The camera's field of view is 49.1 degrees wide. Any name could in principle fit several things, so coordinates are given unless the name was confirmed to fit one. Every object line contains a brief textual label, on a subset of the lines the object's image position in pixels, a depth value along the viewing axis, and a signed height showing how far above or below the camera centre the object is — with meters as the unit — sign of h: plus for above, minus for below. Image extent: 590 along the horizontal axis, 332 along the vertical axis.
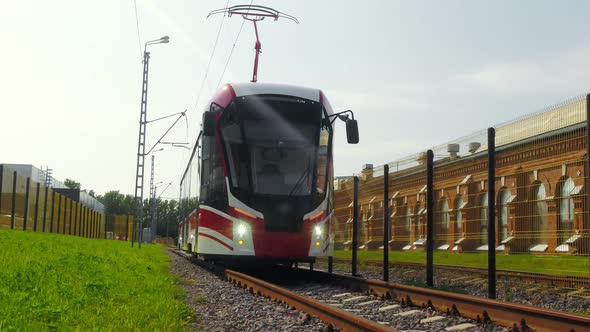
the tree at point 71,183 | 195.00 +13.78
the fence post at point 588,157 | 8.67 +1.12
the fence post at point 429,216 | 11.25 +0.40
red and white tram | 12.25 +1.18
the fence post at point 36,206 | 29.91 +1.02
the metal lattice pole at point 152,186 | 67.40 +4.86
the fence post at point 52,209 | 34.31 +1.03
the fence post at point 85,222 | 49.56 +0.52
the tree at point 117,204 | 194.38 +7.82
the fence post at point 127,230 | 66.91 +0.03
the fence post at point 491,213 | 9.14 +0.40
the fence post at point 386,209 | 13.05 +0.59
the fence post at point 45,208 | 32.00 +0.97
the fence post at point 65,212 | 39.00 +1.01
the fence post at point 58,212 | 36.78 +0.94
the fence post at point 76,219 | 44.47 +0.69
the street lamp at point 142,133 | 34.00 +5.19
